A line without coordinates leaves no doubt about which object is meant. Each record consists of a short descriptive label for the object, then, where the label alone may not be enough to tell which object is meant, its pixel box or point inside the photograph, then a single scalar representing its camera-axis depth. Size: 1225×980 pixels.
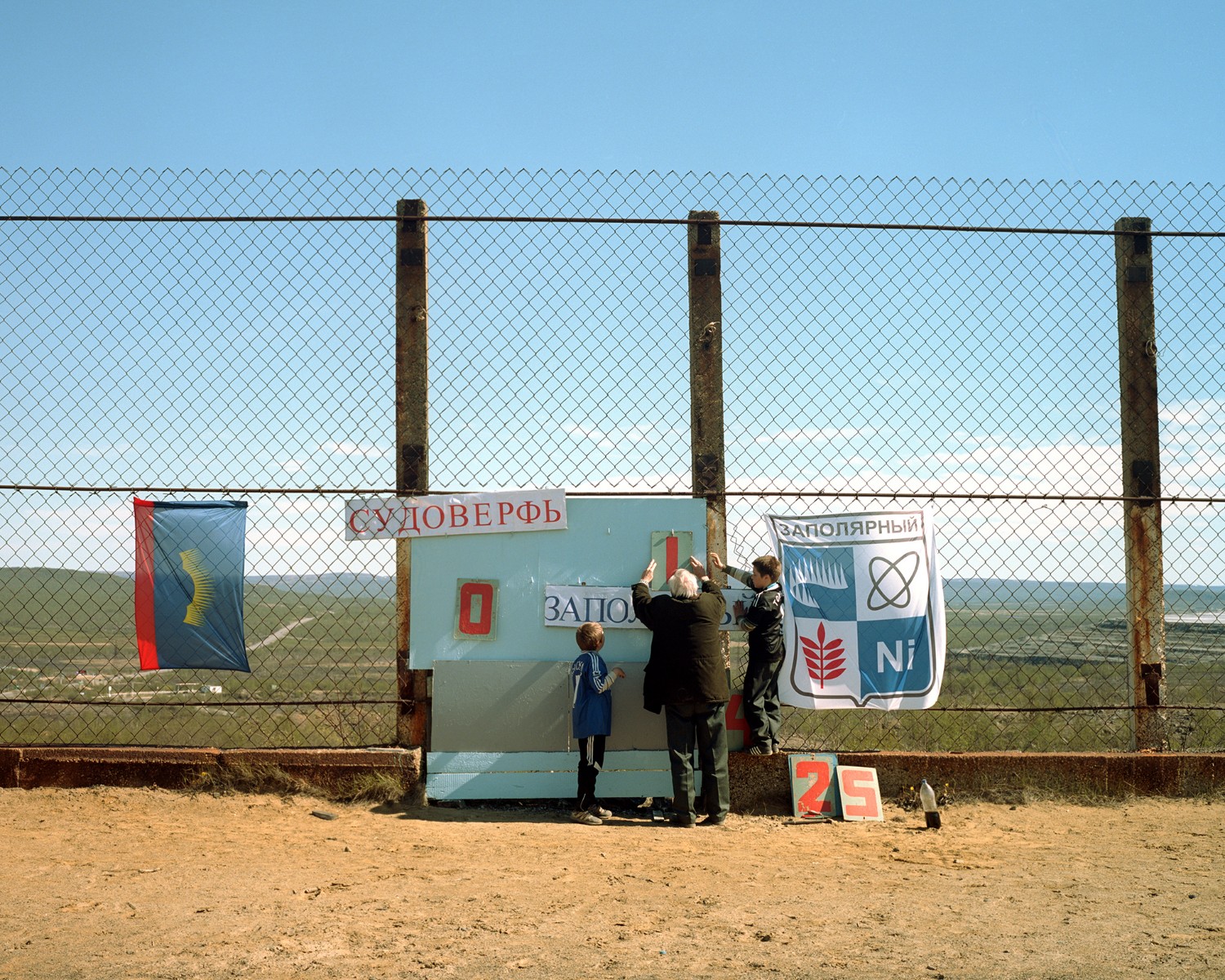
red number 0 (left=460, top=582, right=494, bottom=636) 6.73
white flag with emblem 6.79
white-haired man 6.31
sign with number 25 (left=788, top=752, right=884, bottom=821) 6.41
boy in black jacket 6.63
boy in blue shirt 6.39
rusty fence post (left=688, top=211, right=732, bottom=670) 6.77
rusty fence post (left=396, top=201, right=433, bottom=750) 6.69
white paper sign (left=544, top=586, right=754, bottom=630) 6.75
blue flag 6.56
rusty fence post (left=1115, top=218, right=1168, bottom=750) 6.91
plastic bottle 6.02
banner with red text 6.70
